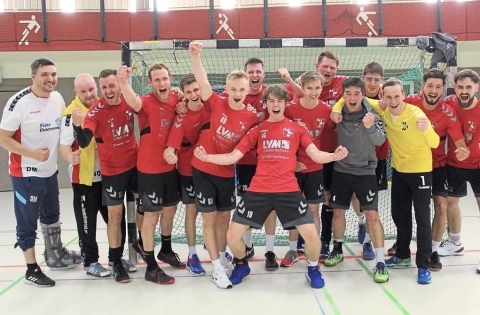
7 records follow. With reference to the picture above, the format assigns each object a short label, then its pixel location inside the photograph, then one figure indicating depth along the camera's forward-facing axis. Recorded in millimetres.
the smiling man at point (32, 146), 3691
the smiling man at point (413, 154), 3572
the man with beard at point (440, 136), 3719
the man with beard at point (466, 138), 3756
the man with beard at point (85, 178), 3844
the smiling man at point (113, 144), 3611
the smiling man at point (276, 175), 3445
